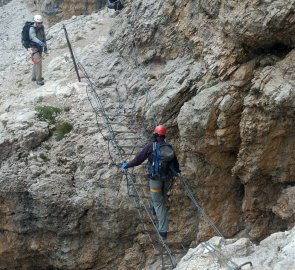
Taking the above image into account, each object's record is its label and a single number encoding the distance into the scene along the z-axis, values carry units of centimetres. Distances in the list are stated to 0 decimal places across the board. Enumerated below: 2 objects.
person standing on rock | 1755
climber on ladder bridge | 1157
